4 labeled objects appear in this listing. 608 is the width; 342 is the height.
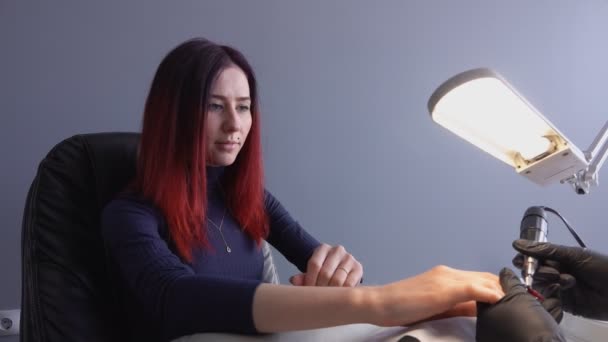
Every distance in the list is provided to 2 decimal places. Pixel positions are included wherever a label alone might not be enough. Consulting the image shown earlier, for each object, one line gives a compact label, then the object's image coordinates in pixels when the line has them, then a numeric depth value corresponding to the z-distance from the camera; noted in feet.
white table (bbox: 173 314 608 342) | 2.05
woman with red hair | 2.12
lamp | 2.21
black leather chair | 2.74
